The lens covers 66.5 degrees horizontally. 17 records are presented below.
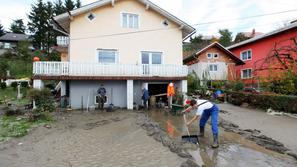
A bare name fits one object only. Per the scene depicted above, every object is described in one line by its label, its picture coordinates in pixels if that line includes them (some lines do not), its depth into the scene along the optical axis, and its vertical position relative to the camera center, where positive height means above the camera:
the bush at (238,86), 19.77 -0.20
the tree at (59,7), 42.38 +14.73
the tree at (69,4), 43.03 +15.45
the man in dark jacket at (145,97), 16.09 -0.89
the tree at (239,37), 45.82 +9.48
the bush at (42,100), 13.91 -0.91
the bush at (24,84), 31.68 +0.19
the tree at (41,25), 42.31 +11.32
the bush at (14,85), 31.41 +0.06
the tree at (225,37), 47.34 +10.11
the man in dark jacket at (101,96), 15.54 -0.77
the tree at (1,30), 63.30 +15.56
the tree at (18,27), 62.17 +16.21
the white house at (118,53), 15.62 +2.41
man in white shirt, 7.58 -0.94
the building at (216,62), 26.88 +2.63
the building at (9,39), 57.22 +11.71
